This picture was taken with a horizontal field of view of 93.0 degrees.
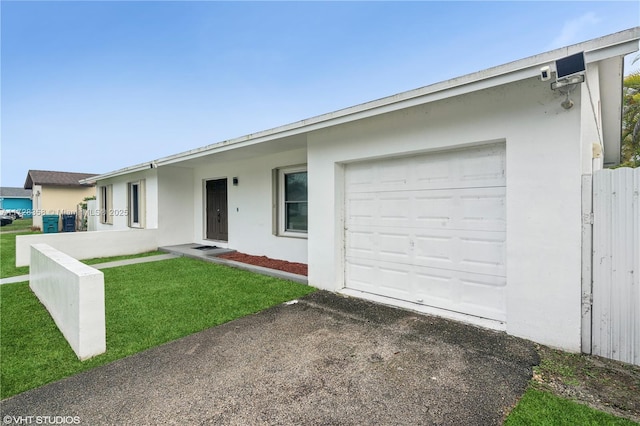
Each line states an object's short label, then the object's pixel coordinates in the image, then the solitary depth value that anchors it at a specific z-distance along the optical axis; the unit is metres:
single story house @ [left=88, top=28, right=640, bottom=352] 3.27
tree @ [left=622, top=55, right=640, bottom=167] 12.87
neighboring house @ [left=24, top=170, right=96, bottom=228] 21.86
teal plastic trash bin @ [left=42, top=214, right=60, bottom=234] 16.31
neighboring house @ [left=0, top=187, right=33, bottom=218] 40.84
